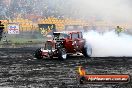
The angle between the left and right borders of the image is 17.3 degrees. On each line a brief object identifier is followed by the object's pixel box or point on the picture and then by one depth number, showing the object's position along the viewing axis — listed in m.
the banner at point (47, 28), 49.74
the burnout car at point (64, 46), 26.08
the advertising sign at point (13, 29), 47.28
